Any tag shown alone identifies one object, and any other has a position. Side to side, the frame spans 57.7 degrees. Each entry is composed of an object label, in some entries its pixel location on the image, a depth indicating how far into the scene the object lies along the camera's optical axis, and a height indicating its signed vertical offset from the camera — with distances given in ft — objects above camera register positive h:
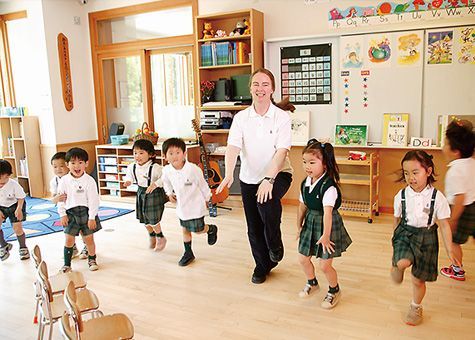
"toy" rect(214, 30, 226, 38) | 17.69 +2.91
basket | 18.82 -1.26
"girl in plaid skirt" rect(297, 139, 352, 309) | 8.64 -2.24
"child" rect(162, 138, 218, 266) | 11.84 -2.30
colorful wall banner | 14.52 +3.04
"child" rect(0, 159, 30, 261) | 12.34 -2.68
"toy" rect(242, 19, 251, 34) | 17.21 +3.08
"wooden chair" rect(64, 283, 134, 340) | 5.63 -3.15
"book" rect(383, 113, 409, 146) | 15.55 -1.02
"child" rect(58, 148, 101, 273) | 11.39 -2.40
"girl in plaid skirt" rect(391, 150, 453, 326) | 7.86 -2.23
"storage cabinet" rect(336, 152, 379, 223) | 15.40 -3.25
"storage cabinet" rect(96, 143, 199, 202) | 20.10 -2.90
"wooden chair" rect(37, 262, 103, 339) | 6.67 -3.15
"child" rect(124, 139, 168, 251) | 12.99 -2.42
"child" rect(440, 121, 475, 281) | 9.19 -1.76
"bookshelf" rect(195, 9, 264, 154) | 17.19 +2.23
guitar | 17.11 -2.75
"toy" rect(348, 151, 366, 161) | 15.48 -1.97
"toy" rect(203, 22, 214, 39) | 17.99 +3.08
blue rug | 15.57 -4.28
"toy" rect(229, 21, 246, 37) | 17.38 +3.01
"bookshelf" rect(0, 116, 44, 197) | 21.20 -1.85
